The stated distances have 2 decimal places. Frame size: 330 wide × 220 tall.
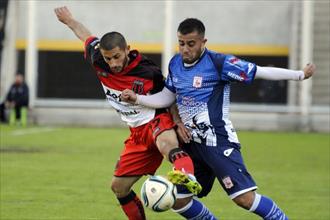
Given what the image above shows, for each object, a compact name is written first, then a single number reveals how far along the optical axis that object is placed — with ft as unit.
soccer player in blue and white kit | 50.37
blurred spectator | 193.26
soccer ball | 47.78
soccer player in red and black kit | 52.03
